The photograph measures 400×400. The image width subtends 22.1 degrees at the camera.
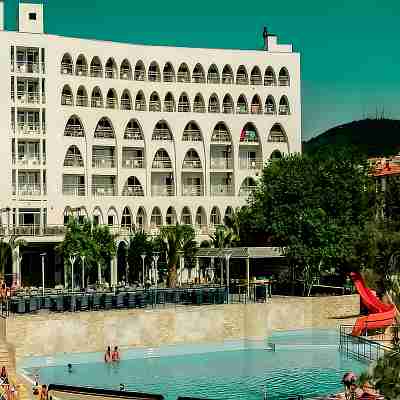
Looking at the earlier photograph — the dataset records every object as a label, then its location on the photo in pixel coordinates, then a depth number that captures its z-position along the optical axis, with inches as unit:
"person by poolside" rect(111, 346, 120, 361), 1883.6
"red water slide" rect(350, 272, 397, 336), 2005.4
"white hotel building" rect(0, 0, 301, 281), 2945.4
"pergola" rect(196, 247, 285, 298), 2504.9
